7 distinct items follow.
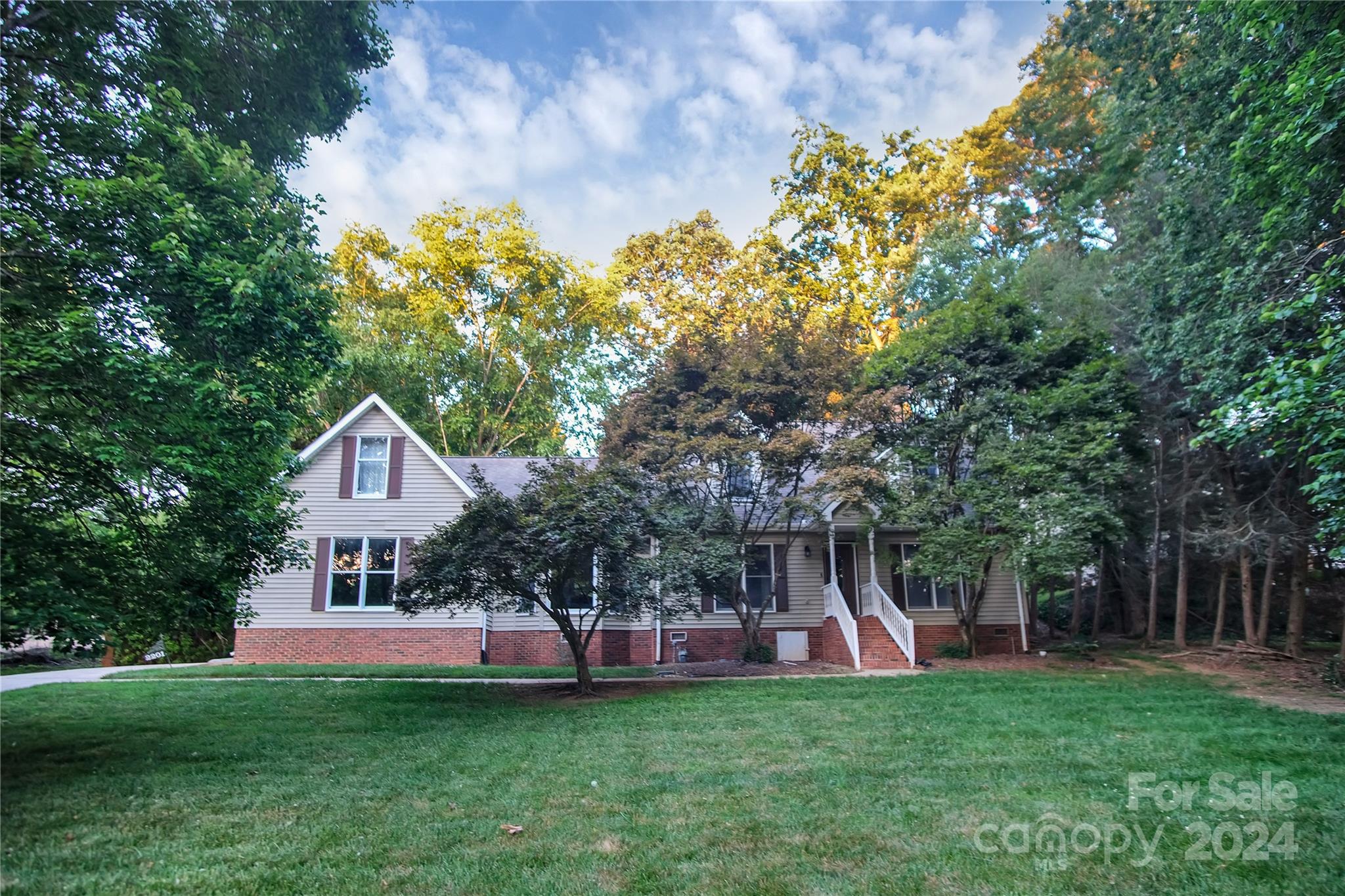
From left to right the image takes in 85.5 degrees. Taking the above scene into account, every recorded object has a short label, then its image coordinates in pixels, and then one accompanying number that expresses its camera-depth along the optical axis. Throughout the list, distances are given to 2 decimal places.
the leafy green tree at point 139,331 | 5.88
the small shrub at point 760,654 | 15.27
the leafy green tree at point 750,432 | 13.48
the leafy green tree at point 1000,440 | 12.72
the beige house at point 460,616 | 15.62
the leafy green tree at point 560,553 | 9.70
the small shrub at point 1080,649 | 14.98
